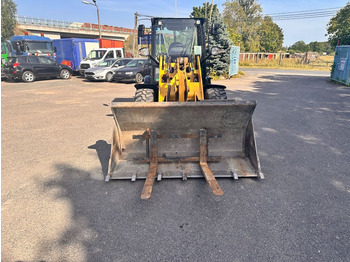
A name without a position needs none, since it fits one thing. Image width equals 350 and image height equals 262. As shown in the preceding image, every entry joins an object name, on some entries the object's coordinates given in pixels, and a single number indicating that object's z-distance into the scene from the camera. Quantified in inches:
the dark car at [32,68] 665.0
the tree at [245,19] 1941.4
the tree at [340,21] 1293.1
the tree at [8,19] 1715.1
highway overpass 1811.0
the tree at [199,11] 1467.3
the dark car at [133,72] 656.4
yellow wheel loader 164.9
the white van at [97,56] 765.3
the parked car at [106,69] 682.2
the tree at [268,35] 2036.2
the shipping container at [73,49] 852.0
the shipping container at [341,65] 608.3
